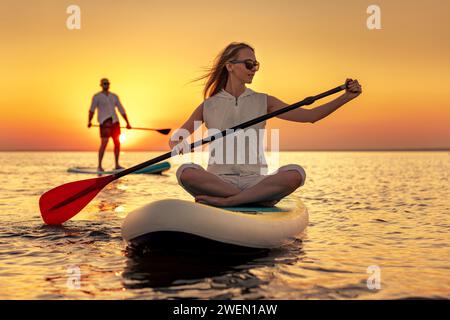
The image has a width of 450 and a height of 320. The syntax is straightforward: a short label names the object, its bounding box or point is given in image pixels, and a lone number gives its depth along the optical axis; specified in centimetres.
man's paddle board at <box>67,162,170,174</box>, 1702
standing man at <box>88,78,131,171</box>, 1514
